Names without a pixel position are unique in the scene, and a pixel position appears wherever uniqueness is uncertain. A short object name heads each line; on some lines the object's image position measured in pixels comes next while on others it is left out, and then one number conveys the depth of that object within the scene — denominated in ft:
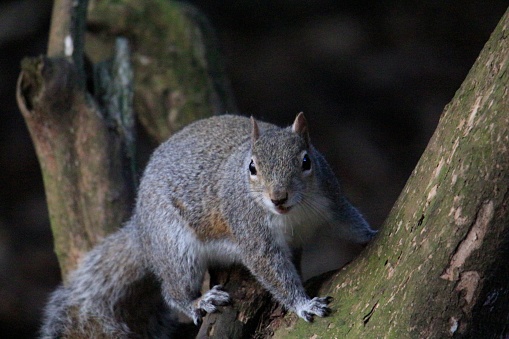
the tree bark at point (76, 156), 21.79
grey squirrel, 16.11
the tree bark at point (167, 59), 25.64
